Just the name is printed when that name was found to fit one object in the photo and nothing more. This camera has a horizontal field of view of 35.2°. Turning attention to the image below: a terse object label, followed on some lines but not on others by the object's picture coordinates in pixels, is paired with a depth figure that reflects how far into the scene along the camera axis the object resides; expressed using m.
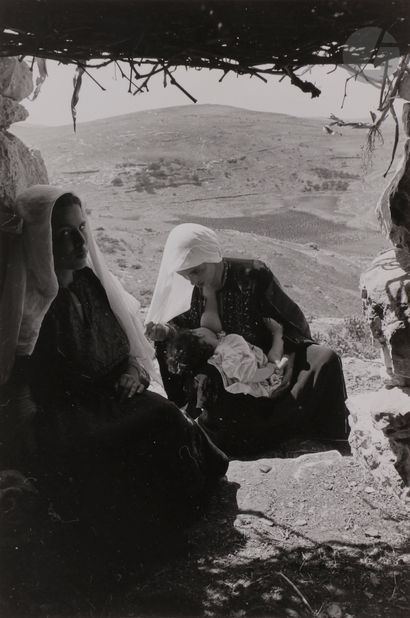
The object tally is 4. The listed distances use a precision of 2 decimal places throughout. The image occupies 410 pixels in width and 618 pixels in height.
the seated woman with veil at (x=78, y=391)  3.07
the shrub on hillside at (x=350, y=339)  7.50
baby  4.59
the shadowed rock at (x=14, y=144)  3.29
